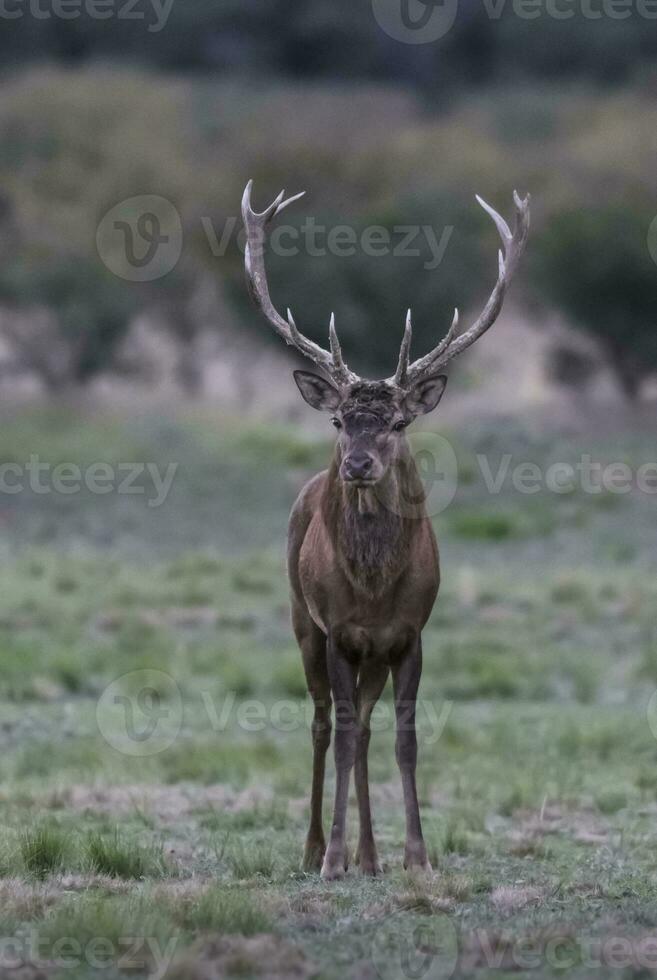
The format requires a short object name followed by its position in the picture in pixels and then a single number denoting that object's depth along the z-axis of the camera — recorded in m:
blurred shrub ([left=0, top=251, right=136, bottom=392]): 72.37
